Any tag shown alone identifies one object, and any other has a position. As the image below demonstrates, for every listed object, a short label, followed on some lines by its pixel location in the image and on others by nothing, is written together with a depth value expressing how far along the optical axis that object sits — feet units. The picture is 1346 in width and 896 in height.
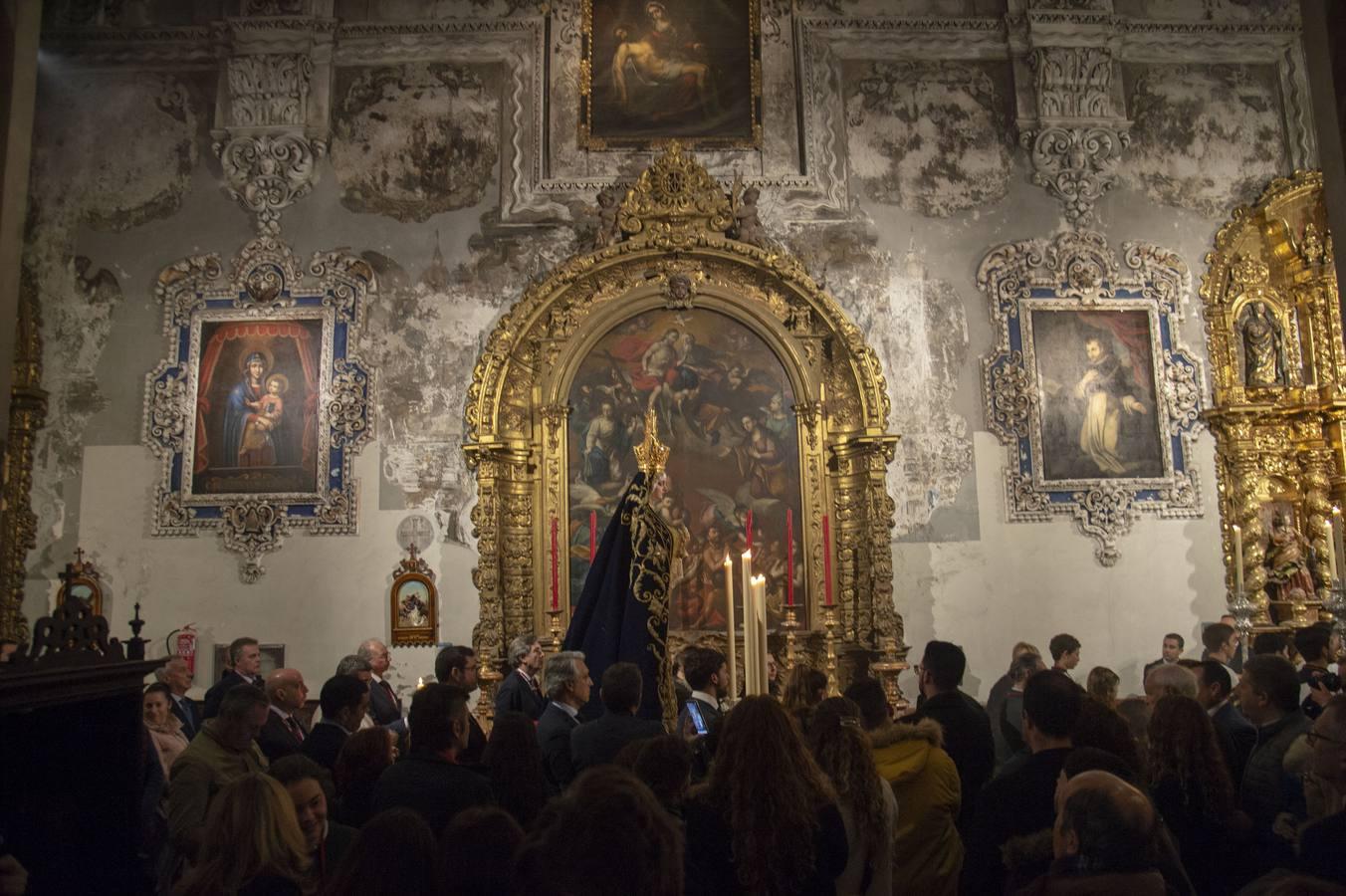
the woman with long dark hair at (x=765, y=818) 12.31
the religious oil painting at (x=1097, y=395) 43.11
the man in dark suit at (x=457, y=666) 24.89
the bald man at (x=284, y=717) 20.44
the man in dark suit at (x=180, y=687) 28.12
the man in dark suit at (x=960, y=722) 18.93
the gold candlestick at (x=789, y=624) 23.43
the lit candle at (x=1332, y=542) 41.83
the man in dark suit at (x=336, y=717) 18.62
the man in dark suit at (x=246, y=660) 29.32
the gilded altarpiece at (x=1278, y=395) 42.14
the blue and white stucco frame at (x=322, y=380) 42.22
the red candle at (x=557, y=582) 39.63
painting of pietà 45.47
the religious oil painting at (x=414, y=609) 41.45
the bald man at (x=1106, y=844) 10.14
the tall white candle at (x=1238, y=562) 41.86
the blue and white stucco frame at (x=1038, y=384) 42.75
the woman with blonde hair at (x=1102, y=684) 21.71
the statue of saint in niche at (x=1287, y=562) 41.96
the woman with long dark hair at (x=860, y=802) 13.82
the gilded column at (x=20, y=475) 40.91
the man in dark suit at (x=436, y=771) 14.43
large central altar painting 41.81
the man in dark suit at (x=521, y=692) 25.31
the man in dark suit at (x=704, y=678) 20.98
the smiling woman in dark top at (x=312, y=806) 13.32
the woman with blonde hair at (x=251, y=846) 11.14
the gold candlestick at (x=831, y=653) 36.88
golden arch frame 41.29
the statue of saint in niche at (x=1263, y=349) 43.62
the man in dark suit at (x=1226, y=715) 17.87
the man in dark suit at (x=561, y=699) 19.52
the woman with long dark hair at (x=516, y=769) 15.31
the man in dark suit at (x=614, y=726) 17.67
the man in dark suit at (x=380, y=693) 29.12
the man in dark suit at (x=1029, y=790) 13.52
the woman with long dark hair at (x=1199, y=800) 14.70
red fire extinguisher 40.91
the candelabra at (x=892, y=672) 39.29
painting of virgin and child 42.63
